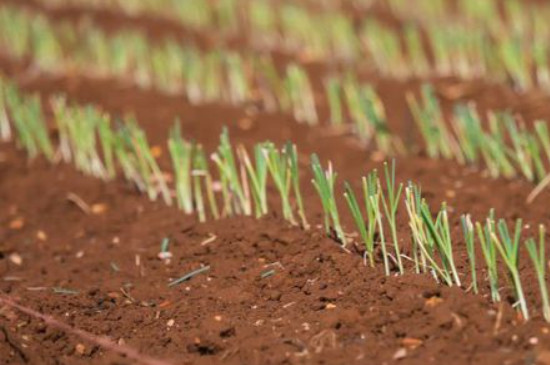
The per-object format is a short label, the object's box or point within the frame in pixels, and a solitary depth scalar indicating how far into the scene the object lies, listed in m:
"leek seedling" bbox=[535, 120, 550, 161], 5.61
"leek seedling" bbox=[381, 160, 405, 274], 4.17
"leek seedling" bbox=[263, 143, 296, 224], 4.88
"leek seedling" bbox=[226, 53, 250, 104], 8.04
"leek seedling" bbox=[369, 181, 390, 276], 4.21
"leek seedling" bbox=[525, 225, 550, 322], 3.73
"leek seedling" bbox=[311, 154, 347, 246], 4.46
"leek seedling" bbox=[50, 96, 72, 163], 6.51
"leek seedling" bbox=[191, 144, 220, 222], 5.54
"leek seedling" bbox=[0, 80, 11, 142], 7.42
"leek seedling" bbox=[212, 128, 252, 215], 5.17
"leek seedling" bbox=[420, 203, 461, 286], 4.03
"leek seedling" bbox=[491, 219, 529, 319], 3.75
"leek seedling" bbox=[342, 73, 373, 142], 7.02
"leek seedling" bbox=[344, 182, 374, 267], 4.30
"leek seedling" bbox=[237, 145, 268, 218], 5.00
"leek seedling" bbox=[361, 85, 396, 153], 6.53
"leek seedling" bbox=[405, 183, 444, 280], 4.14
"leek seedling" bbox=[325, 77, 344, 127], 7.18
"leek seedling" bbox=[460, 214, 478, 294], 3.95
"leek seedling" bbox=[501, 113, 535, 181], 5.60
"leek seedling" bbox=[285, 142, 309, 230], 4.74
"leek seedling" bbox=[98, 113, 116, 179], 6.07
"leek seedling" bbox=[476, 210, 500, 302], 3.85
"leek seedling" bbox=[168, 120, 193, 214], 5.57
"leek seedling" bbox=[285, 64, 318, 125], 7.56
